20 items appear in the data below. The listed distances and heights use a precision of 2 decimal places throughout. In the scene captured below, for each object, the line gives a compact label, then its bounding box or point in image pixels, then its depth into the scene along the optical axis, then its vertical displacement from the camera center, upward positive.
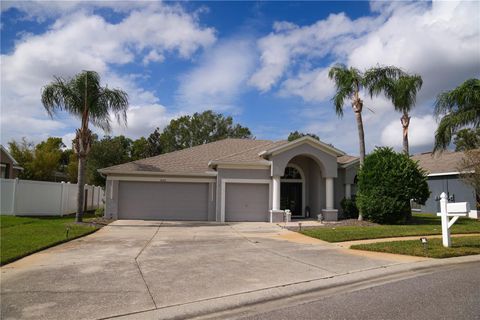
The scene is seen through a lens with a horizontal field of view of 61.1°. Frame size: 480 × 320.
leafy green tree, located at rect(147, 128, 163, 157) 56.47 +7.11
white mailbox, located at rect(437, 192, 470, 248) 11.60 -0.37
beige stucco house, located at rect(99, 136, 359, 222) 22.41 +0.58
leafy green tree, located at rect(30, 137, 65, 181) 44.00 +3.17
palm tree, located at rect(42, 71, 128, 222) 19.19 +4.43
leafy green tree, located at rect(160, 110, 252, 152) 53.59 +8.65
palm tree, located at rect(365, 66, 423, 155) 22.09 +6.25
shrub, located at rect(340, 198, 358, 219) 23.58 -0.58
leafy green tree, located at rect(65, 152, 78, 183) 51.34 +2.84
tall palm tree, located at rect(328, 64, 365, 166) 21.89 +5.92
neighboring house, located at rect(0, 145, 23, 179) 30.78 +2.25
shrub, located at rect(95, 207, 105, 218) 23.70 -1.12
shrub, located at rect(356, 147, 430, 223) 20.03 +0.56
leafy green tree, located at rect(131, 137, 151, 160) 56.84 +6.52
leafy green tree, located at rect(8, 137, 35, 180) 43.41 +3.89
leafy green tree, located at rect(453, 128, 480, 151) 34.84 +6.03
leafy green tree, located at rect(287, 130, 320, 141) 58.16 +9.04
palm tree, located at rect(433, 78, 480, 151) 21.08 +4.80
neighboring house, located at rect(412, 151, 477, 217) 27.17 +1.22
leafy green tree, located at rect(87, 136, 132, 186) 42.88 +3.88
